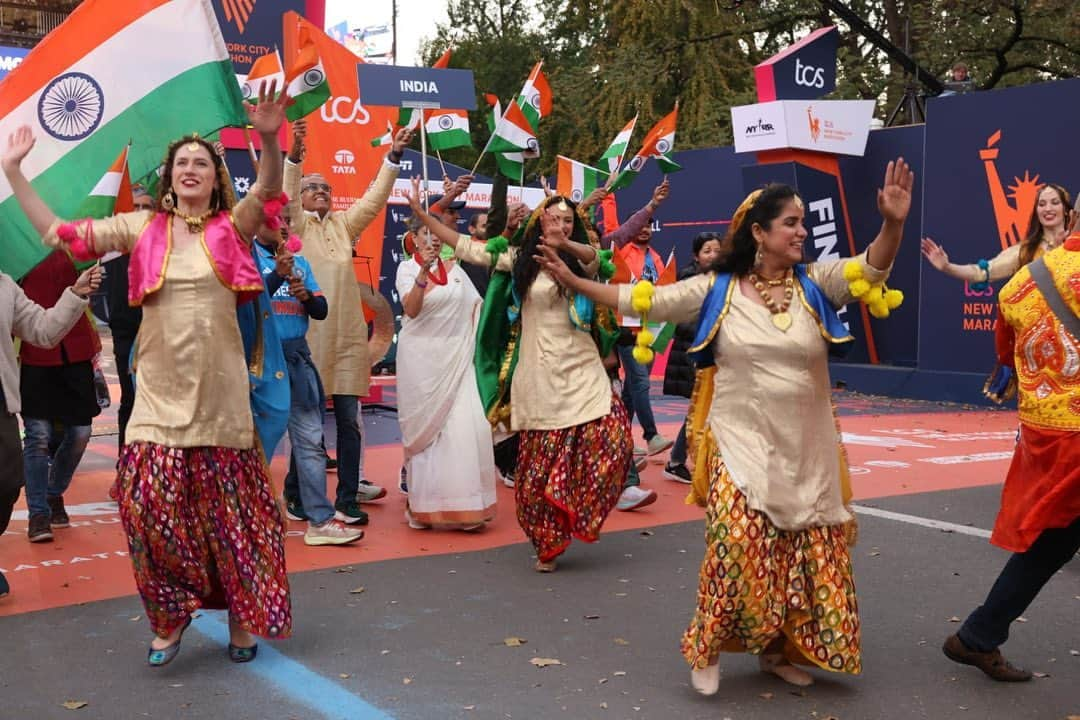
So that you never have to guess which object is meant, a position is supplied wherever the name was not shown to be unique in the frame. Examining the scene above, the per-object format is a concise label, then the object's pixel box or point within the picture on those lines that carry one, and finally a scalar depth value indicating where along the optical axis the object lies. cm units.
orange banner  1273
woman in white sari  712
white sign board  1499
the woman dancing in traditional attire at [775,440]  421
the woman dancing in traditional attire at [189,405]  454
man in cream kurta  718
